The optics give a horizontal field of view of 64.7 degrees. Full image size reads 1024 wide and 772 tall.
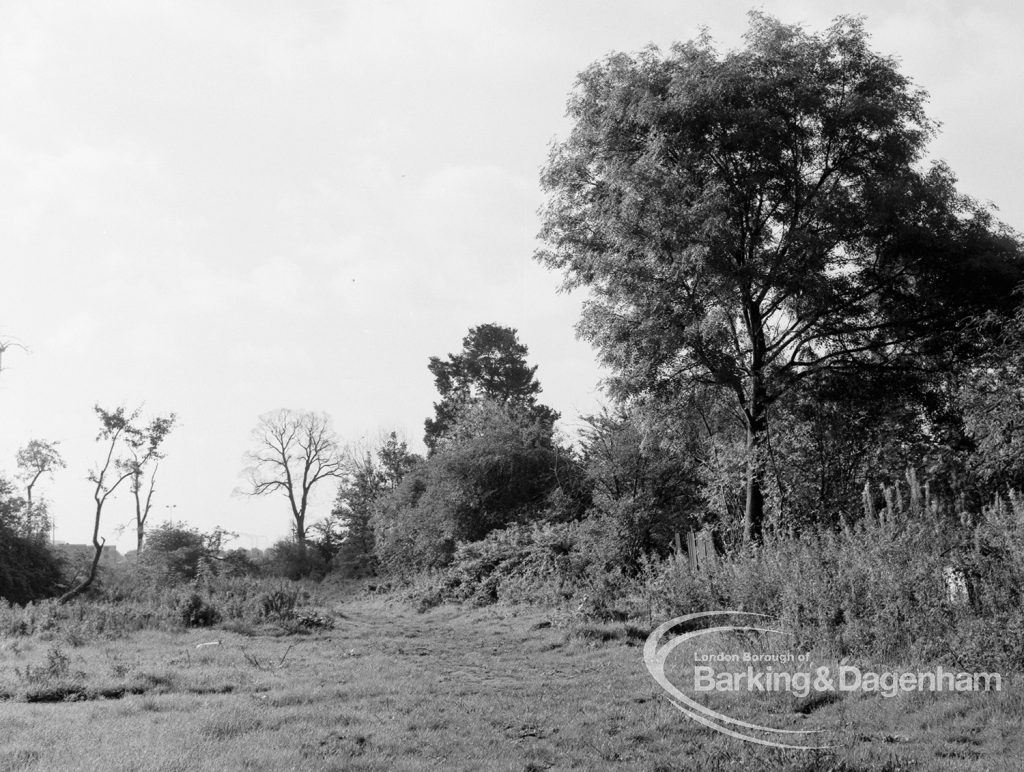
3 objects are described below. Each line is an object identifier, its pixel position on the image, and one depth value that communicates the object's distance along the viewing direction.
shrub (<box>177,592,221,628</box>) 18.34
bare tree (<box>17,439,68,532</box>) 34.41
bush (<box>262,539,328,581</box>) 44.92
